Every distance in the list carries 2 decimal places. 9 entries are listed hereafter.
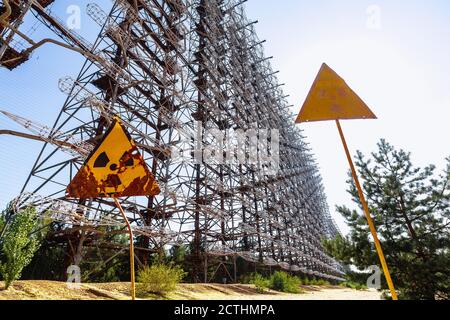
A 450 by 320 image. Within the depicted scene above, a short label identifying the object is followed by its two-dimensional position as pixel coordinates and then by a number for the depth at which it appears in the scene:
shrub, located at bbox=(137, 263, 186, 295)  9.18
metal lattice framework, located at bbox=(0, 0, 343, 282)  12.23
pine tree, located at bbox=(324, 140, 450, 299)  7.60
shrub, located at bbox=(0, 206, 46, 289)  6.36
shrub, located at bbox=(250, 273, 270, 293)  15.52
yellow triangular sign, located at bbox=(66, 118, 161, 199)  2.90
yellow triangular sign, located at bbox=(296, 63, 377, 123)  2.65
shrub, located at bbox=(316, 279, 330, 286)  31.28
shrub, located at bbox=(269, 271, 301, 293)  17.27
